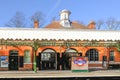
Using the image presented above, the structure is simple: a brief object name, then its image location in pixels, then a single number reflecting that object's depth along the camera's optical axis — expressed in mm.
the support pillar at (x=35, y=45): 16933
